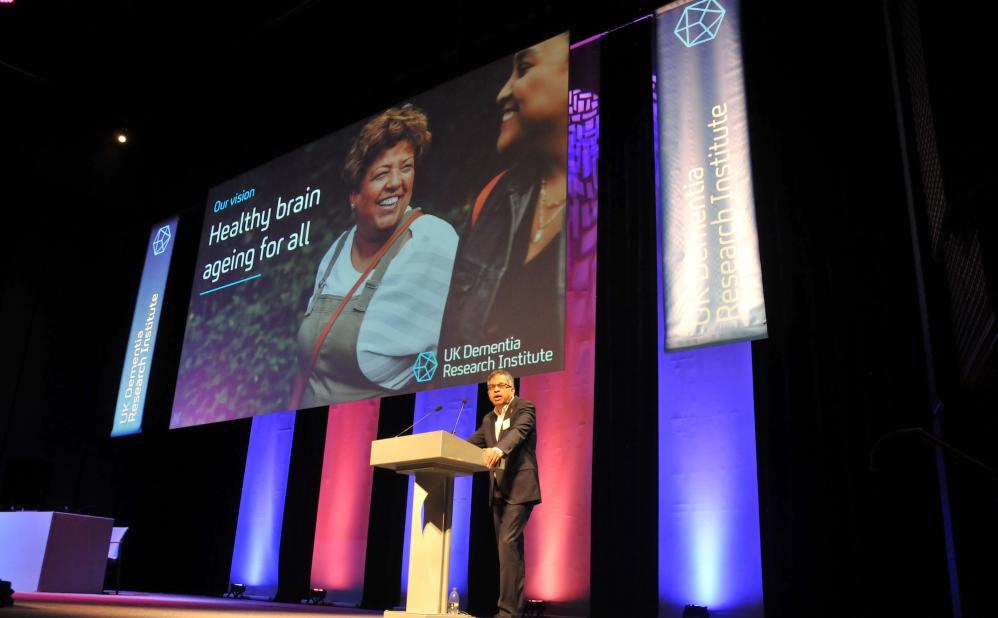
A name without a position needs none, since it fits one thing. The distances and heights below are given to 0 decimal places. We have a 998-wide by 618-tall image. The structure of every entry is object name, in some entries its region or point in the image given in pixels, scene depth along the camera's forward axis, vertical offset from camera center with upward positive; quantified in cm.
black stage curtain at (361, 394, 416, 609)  591 +19
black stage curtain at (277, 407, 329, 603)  650 +44
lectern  310 +27
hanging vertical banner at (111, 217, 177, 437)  834 +230
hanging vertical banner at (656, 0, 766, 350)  454 +233
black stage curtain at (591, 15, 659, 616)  471 +140
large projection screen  512 +214
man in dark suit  333 +40
